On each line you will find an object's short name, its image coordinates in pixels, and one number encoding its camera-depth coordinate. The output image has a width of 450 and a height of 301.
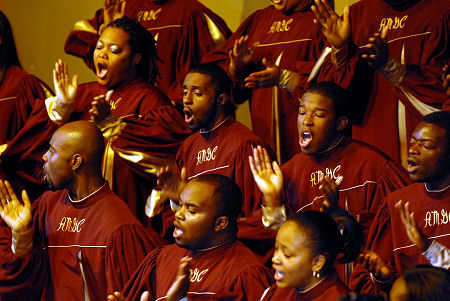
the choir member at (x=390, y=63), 10.35
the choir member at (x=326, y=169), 9.50
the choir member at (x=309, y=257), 7.91
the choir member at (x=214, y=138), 10.49
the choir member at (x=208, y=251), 8.82
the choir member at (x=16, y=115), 12.66
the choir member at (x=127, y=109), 11.66
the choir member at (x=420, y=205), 8.63
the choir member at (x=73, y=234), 9.88
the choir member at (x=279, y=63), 11.59
